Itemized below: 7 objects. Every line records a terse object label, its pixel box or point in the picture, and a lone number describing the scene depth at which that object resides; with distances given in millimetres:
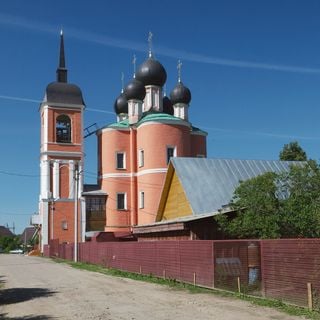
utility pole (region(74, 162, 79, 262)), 33001
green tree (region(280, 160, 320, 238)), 16077
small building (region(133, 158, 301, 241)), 23639
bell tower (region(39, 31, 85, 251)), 45138
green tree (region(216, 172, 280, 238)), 16383
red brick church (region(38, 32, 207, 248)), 44338
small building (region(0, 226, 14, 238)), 136896
